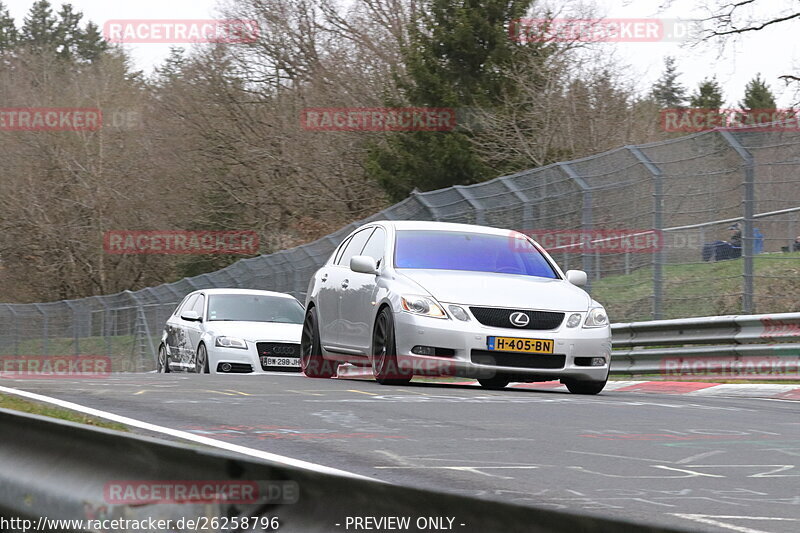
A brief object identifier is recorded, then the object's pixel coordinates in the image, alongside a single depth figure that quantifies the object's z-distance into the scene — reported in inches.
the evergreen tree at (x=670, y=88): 4131.4
